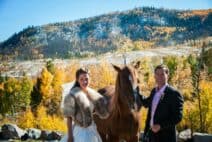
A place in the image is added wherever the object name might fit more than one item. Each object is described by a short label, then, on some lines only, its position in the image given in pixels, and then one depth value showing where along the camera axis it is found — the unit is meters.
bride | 4.10
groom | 3.94
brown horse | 4.71
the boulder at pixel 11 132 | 12.20
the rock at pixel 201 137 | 7.41
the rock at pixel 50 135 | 12.16
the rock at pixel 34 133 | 12.26
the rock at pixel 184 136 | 9.25
